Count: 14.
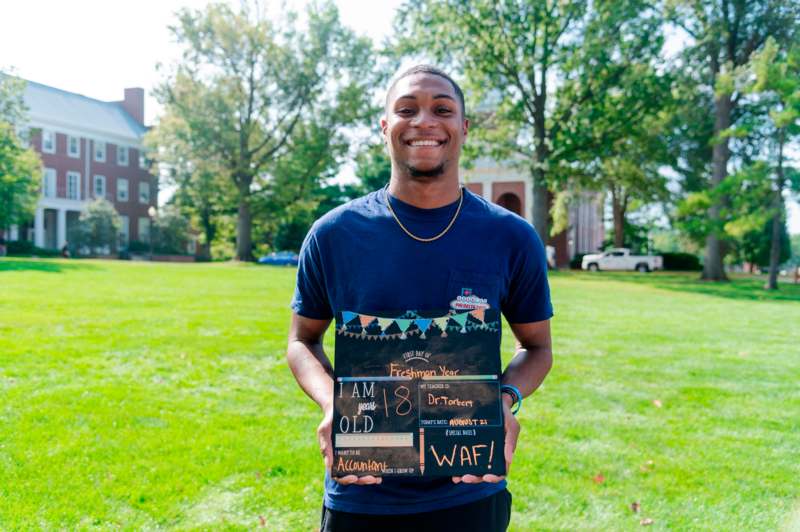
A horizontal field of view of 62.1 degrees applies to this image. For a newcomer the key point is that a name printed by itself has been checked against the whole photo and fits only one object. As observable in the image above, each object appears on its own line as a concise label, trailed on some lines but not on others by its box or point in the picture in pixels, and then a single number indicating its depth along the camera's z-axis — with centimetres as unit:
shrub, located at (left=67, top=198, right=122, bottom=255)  5184
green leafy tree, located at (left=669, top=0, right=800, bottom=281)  3102
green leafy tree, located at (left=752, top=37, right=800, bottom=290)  2480
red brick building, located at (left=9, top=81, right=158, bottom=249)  5850
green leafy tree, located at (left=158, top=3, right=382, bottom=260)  3941
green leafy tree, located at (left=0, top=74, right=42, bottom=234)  3844
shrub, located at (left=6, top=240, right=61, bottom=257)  4825
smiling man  211
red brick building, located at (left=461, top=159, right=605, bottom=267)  5300
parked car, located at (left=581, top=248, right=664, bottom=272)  4966
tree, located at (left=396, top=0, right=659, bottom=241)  3100
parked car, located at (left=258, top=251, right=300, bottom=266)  5228
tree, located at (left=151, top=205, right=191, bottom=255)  5638
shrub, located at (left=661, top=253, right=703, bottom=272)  5234
